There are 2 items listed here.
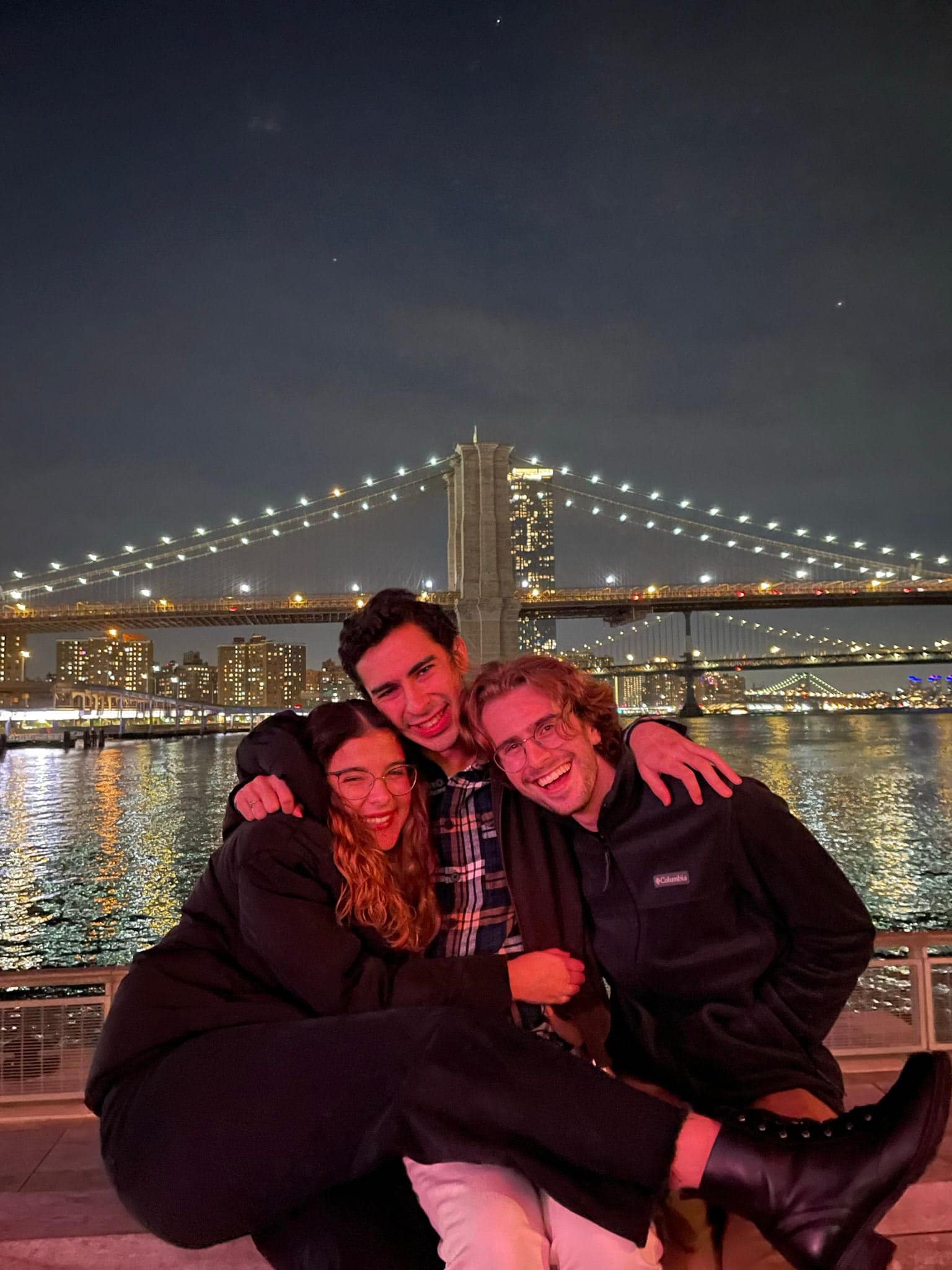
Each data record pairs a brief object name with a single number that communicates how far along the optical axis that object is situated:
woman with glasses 1.26
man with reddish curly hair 1.58
